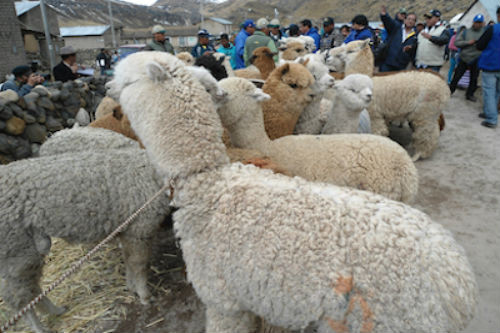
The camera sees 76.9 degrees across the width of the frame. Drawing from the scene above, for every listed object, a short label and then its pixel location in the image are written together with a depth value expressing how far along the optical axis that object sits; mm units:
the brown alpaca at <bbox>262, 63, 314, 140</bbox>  3146
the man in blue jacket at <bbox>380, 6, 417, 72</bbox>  6418
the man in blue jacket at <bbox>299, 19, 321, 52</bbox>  8914
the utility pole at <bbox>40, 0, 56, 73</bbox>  8991
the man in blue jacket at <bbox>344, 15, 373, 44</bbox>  6324
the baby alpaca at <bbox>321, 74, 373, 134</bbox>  3535
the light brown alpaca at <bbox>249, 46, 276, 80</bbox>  4703
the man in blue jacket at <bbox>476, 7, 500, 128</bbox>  6391
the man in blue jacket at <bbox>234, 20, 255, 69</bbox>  6949
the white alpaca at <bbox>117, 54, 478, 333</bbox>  1161
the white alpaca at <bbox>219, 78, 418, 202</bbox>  2502
